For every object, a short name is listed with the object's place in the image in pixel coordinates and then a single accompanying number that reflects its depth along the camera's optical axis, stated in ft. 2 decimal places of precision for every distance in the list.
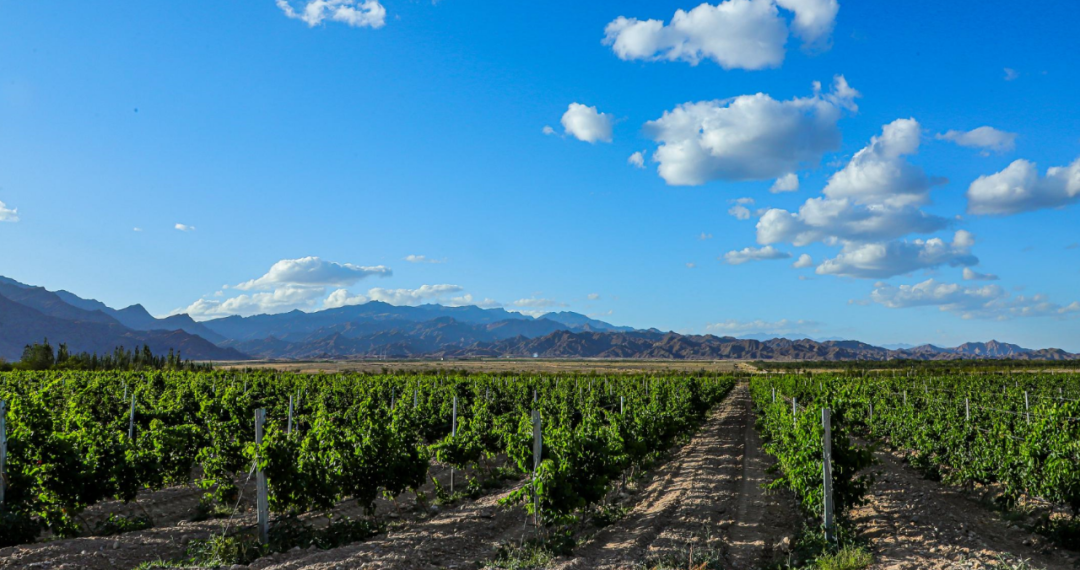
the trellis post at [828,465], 33.53
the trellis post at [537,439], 36.19
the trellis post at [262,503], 30.45
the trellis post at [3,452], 29.60
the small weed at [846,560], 27.89
